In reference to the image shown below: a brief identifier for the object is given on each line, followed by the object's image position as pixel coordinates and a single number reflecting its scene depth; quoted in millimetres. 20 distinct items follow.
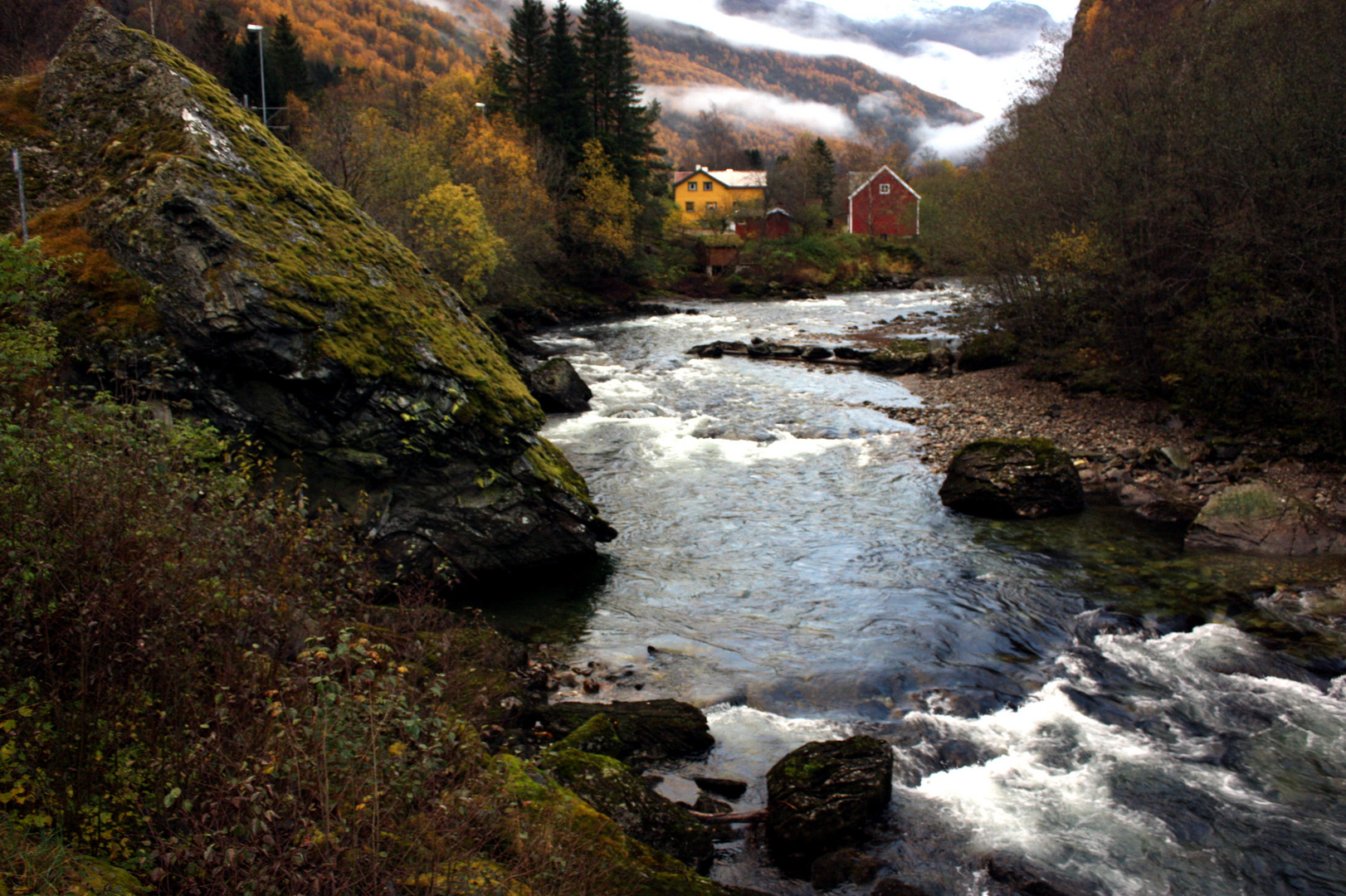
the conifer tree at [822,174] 89938
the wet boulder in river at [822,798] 6883
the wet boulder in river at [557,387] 22828
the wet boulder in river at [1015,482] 15234
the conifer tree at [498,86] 55216
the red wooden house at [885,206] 83562
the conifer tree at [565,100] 55062
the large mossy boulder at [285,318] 9586
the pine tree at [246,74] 58656
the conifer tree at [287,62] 64562
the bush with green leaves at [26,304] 5426
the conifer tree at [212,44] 53094
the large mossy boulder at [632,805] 6309
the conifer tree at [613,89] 58688
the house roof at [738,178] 103562
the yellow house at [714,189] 101812
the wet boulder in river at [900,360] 30359
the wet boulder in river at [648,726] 8141
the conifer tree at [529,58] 55875
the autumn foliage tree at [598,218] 53250
